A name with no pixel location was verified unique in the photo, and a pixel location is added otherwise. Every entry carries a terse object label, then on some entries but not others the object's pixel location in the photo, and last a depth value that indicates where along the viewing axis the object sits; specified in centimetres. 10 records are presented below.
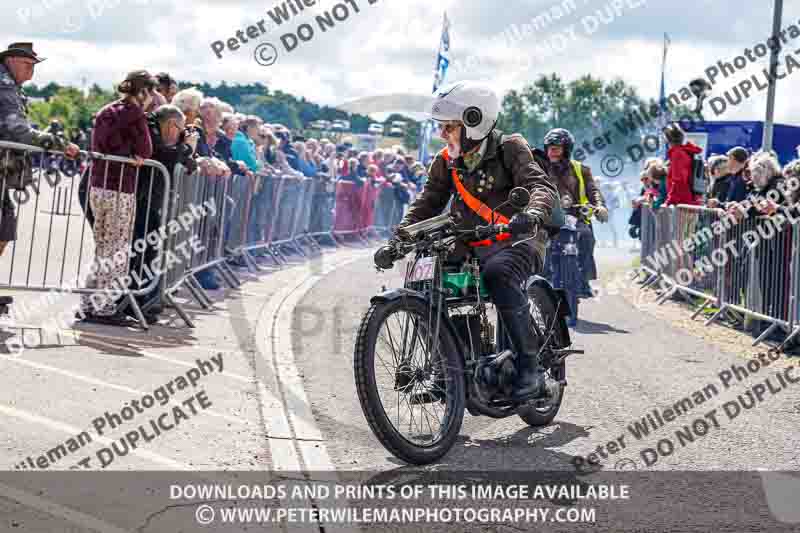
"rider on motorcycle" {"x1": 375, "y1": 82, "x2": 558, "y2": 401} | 658
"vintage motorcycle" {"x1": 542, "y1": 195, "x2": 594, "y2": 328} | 1295
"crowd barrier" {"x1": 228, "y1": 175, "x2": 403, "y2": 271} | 1652
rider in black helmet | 1233
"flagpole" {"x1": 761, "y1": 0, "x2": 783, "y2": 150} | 1894
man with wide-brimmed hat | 898
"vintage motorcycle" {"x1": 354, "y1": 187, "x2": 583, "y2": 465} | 590
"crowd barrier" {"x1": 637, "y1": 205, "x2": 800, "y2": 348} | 1180
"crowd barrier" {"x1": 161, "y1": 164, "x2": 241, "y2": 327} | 1068
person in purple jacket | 995
